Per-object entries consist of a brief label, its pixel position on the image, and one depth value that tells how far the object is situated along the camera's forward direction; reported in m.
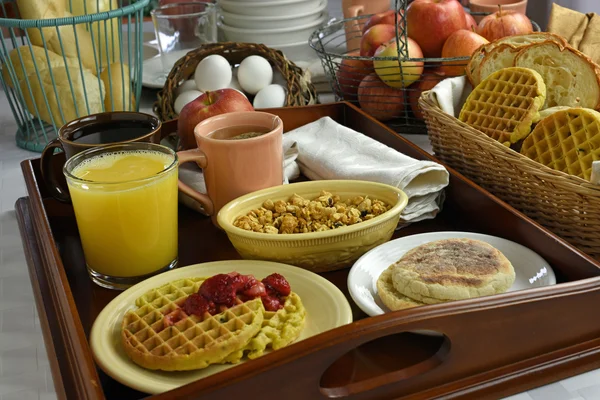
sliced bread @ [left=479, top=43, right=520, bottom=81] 1.12
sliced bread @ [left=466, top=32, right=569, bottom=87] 1.12
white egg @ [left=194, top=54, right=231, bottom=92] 1.36
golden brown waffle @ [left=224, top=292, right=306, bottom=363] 0.63
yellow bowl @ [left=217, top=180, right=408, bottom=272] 0.78
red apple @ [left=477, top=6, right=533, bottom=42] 1.33
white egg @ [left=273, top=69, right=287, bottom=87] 1.43
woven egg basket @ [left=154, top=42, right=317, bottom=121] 1.38
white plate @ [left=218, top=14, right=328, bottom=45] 1.69
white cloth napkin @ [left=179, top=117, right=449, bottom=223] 0.93
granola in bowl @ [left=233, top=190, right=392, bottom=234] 0.82
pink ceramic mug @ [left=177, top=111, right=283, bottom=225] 0.90
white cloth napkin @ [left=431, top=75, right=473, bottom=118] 1.06
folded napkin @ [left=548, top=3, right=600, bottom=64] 1.19
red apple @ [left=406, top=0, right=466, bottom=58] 1.35
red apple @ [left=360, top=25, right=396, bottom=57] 1.40
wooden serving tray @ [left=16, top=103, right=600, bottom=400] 0.56
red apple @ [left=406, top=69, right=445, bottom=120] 1.32
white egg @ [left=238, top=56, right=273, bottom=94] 1.38
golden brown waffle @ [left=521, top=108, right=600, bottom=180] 0.86
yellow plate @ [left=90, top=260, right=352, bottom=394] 0.61
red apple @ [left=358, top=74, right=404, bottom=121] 1.35
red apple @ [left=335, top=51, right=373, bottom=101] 1.40
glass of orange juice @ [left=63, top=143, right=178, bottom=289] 0.77
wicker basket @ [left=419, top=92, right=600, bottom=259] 0.79
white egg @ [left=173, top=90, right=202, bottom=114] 1.35
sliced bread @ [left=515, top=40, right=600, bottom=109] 1.00
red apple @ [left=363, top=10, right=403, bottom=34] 1.44
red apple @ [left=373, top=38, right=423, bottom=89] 1.31
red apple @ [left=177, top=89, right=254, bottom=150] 1.07
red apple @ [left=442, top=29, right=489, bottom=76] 1.28
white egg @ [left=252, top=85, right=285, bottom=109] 1.36
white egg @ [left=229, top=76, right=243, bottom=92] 1.42
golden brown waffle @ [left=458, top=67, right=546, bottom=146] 0.97
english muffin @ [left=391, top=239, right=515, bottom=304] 0.67
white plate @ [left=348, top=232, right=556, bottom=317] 0.73
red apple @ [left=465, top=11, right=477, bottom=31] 1.39
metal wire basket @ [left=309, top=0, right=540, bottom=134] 1.31
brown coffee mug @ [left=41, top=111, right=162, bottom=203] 0.93
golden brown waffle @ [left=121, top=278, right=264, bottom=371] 0.61
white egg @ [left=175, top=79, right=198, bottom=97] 1.41
